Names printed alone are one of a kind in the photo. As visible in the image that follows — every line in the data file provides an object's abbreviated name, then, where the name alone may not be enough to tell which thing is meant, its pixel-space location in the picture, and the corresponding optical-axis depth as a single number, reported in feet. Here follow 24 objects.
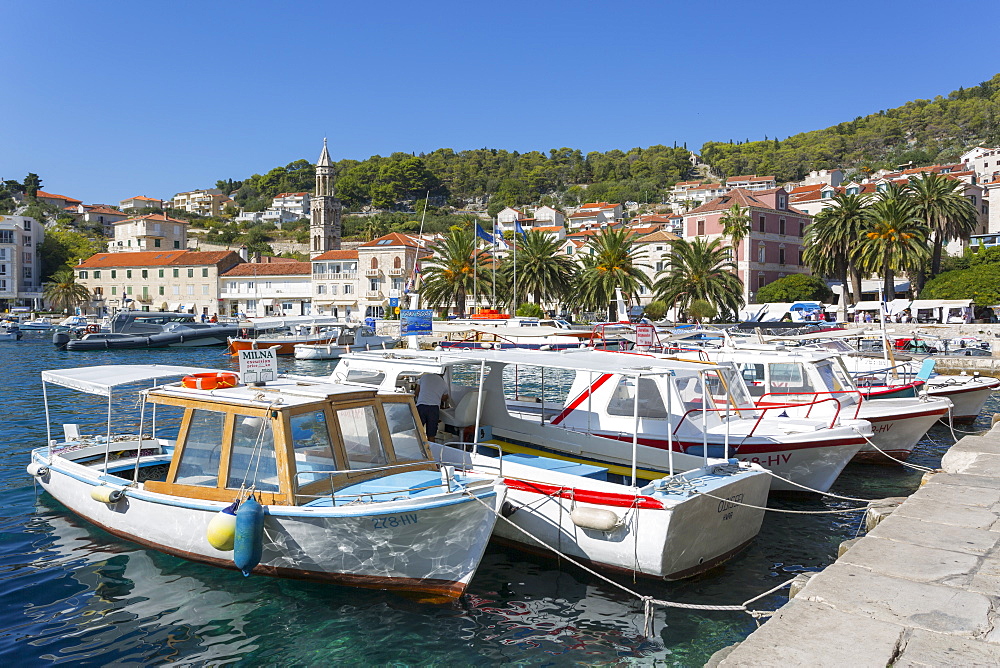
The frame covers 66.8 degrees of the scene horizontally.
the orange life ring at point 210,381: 34.88
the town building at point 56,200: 519.19
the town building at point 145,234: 379.14
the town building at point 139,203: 593.83
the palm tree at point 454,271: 198.90
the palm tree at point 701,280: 178.19
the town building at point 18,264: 358.02
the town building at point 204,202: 583.58
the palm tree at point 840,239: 188.44
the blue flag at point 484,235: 153.55
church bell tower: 363.35
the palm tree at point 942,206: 191.31
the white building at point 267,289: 310.65
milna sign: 35.76
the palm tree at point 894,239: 178.50
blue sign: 79.42
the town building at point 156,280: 319.88
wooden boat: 29.22
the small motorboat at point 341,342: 172.24
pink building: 223.10
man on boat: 44.21
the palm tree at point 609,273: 186.09
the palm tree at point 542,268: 196.65
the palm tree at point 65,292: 329.31
